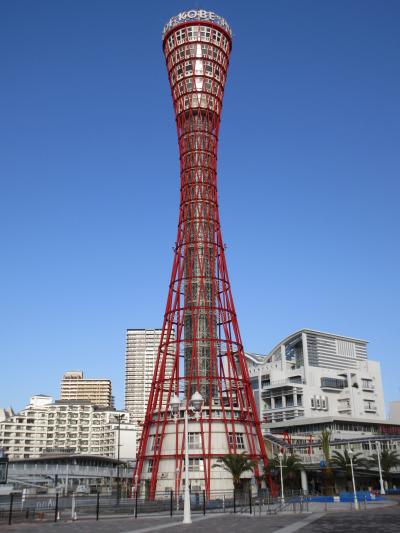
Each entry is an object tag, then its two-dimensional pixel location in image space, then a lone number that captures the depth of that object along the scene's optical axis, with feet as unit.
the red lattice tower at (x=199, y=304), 186.50
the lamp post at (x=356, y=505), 132.26
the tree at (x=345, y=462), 210.18
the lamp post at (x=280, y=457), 193.76
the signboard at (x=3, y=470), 192.95
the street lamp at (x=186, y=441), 92.38
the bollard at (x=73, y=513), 105.40
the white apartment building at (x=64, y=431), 426.92
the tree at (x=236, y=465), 171.73
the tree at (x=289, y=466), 209.56
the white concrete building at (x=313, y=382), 349.61
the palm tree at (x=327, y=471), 208.97
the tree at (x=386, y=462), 222.28
